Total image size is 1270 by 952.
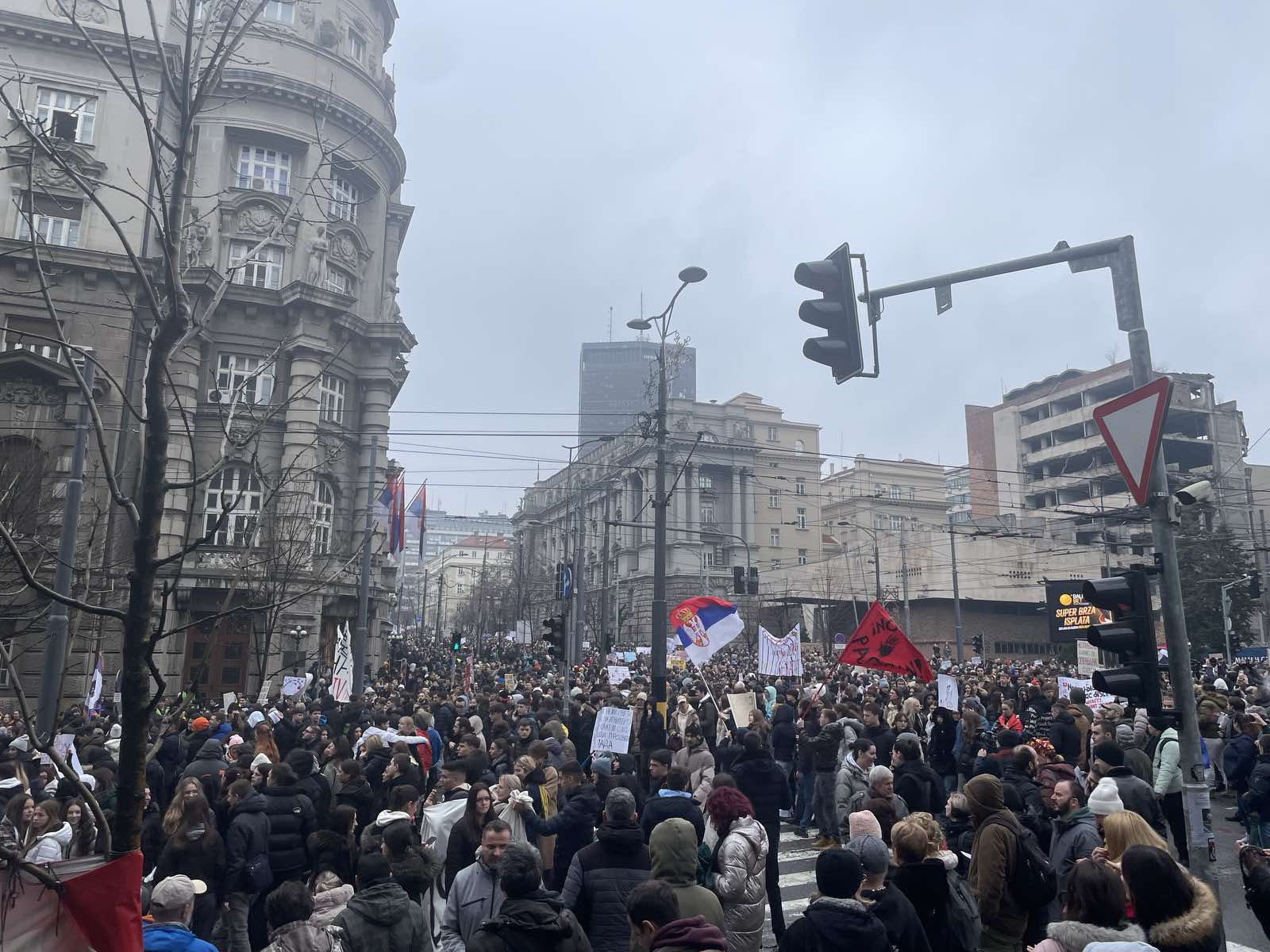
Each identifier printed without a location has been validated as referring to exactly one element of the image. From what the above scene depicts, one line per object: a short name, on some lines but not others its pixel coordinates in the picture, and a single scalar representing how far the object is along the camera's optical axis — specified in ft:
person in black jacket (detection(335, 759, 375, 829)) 27.40
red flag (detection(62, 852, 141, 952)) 11.50
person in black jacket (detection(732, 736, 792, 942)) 29.81
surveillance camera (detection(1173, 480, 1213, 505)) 21.97
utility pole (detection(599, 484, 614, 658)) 148.90
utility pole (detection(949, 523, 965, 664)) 120.78
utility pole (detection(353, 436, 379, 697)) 73.88
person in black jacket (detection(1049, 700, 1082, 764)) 40.55
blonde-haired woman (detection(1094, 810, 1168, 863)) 16.75
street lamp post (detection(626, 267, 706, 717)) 49.55
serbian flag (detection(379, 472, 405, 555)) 114.01
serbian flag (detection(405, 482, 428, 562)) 119.34
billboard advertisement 32.04
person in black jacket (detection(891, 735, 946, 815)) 29.78
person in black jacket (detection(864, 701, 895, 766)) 39.93
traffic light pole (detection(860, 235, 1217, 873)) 18.44
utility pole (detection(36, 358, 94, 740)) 41.93
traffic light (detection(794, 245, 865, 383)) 23.89
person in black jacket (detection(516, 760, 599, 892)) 24.31
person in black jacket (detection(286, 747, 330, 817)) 26.55
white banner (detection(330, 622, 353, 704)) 58.75
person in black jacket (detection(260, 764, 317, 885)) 24.38
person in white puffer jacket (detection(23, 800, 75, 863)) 23.40
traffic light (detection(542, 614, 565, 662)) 58.34
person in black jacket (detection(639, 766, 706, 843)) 23.07
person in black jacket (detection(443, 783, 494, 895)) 23.09
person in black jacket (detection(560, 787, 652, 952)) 17.95
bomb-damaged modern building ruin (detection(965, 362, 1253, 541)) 216.54
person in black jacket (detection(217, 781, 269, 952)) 23.57
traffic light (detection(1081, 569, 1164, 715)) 20.21
